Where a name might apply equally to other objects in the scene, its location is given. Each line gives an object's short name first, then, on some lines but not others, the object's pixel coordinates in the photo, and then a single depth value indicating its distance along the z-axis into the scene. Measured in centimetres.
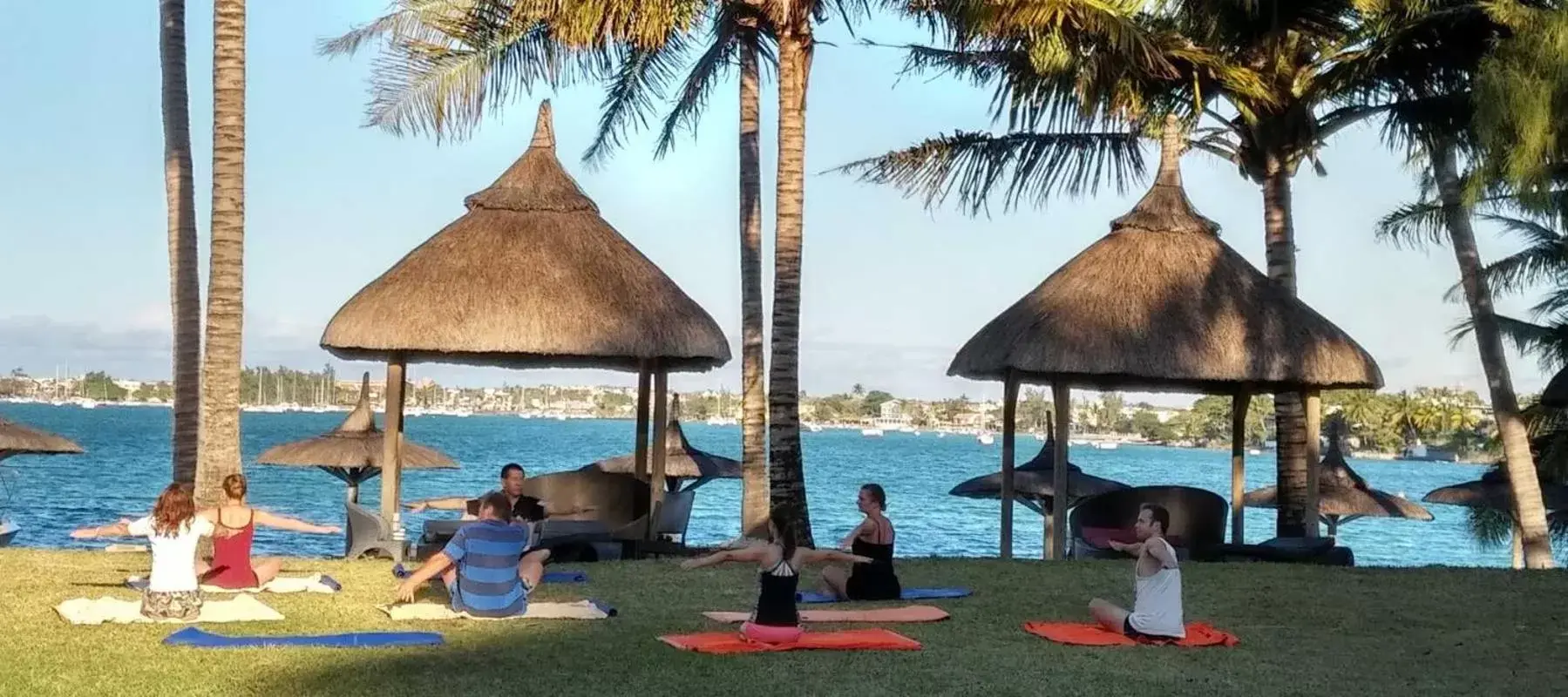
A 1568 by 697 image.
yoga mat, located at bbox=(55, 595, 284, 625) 904
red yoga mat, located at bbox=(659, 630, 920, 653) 858
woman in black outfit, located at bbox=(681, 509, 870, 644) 873
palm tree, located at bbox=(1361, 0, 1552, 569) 1644
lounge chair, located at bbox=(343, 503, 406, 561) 1337
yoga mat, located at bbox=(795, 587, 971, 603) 1103
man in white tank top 931
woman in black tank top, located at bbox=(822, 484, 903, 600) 1093
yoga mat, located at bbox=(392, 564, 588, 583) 1194
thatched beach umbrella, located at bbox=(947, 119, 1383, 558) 1562
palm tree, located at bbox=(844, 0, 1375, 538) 1678
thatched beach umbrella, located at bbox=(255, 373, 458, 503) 2227
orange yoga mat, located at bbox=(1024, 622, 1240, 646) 931
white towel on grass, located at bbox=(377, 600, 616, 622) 955
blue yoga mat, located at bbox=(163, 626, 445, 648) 824
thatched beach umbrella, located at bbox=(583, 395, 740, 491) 2403
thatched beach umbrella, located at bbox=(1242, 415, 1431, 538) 2503
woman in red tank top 1051
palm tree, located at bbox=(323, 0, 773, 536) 1509
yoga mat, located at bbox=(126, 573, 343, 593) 1069
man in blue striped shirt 955
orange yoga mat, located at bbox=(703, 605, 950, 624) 990
